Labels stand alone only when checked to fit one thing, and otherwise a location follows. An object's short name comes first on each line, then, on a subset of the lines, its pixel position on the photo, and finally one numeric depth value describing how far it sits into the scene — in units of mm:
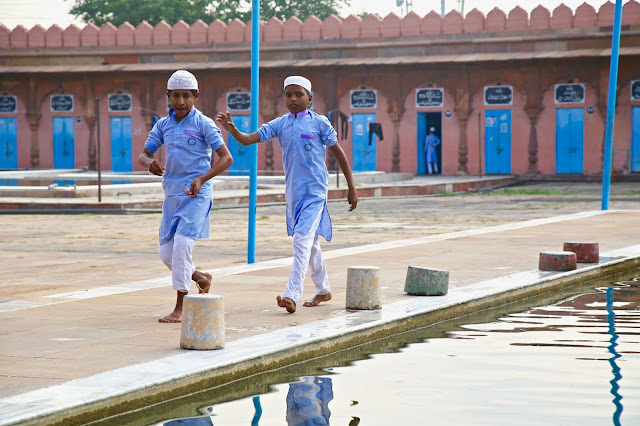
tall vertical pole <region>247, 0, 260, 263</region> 10234
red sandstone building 32125
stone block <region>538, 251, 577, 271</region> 9758
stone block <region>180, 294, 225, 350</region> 5695
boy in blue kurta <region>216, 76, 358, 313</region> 7199
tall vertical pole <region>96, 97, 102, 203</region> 21412
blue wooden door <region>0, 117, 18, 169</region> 38281
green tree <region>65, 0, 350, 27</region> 52281
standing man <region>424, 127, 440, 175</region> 34188
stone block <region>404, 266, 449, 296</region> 8031
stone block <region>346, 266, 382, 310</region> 7277
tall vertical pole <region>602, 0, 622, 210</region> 18109
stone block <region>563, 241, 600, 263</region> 10469
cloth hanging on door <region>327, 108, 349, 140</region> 34281
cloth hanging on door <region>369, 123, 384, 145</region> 34500
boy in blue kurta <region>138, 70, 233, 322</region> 6781
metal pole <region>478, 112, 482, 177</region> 31484
